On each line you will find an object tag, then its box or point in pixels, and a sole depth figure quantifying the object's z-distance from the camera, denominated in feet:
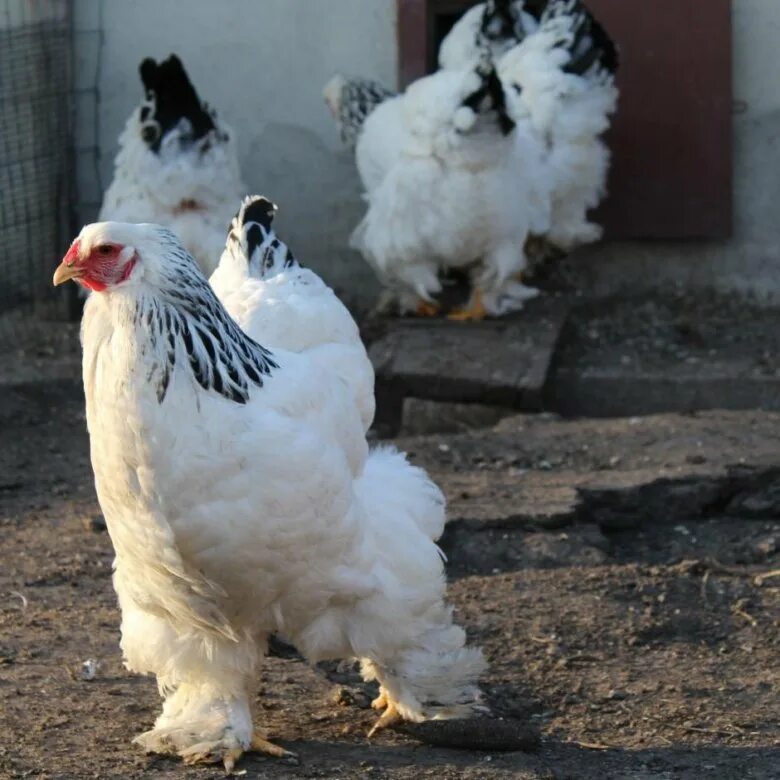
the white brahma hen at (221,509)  18.59
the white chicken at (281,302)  22.96
